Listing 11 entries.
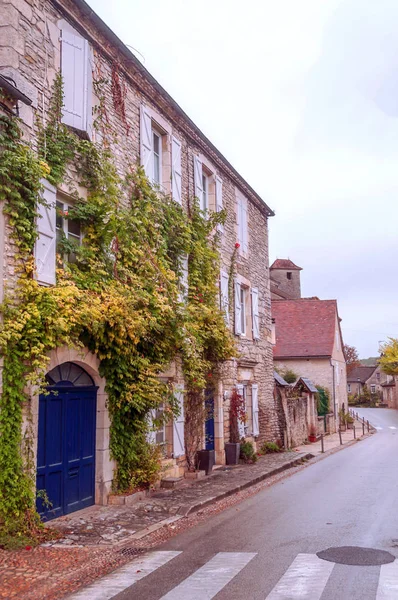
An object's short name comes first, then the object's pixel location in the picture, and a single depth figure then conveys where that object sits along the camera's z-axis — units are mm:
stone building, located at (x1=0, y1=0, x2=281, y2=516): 8211
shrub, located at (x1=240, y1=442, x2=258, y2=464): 14906
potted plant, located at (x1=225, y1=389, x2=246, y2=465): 15052
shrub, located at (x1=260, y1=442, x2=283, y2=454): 17359
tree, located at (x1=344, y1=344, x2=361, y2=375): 70875
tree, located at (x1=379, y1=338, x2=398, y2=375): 54281
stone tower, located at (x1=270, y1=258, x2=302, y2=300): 52688
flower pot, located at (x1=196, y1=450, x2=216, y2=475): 12734
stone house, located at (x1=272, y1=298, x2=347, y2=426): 31203
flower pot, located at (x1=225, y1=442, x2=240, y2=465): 14555
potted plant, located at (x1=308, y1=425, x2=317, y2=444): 22888
